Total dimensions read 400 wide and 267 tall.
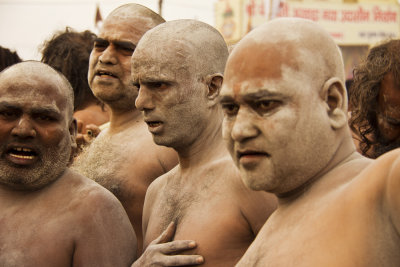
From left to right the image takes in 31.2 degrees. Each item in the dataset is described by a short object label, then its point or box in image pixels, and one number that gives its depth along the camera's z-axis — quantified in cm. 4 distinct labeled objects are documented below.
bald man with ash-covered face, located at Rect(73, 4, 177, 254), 448
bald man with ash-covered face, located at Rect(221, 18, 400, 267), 252
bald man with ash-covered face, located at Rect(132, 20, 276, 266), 344
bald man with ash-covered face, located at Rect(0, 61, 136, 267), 351
